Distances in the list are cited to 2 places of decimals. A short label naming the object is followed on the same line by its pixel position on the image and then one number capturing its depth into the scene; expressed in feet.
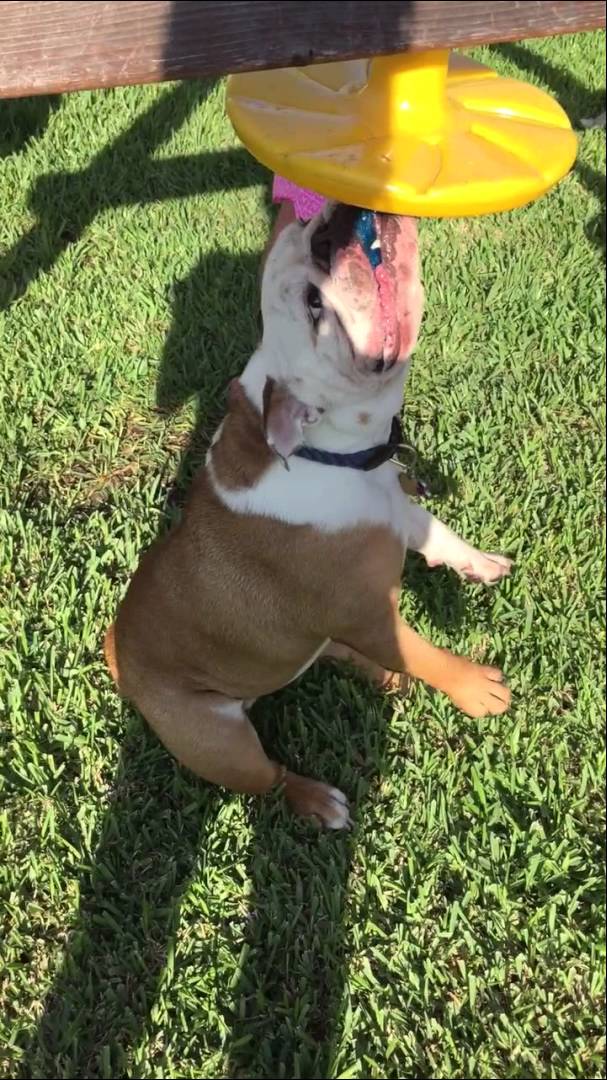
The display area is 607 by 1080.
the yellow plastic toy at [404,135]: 1.88
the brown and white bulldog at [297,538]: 2.40
